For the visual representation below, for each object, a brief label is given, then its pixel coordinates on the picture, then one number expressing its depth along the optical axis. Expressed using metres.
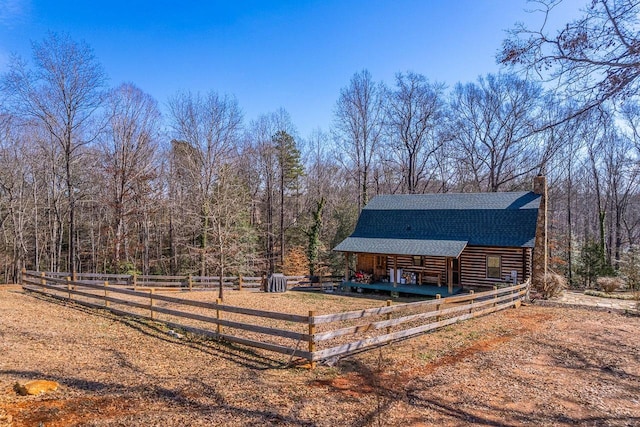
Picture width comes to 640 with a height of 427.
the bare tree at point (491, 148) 32.16
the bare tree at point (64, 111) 20.64
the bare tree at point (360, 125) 34.19
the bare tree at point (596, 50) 4.72
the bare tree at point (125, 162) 26.14
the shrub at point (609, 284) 21.08
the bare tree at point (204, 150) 27.16
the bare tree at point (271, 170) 33.47
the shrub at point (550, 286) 18.23
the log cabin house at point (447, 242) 20.33
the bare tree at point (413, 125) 34.44
